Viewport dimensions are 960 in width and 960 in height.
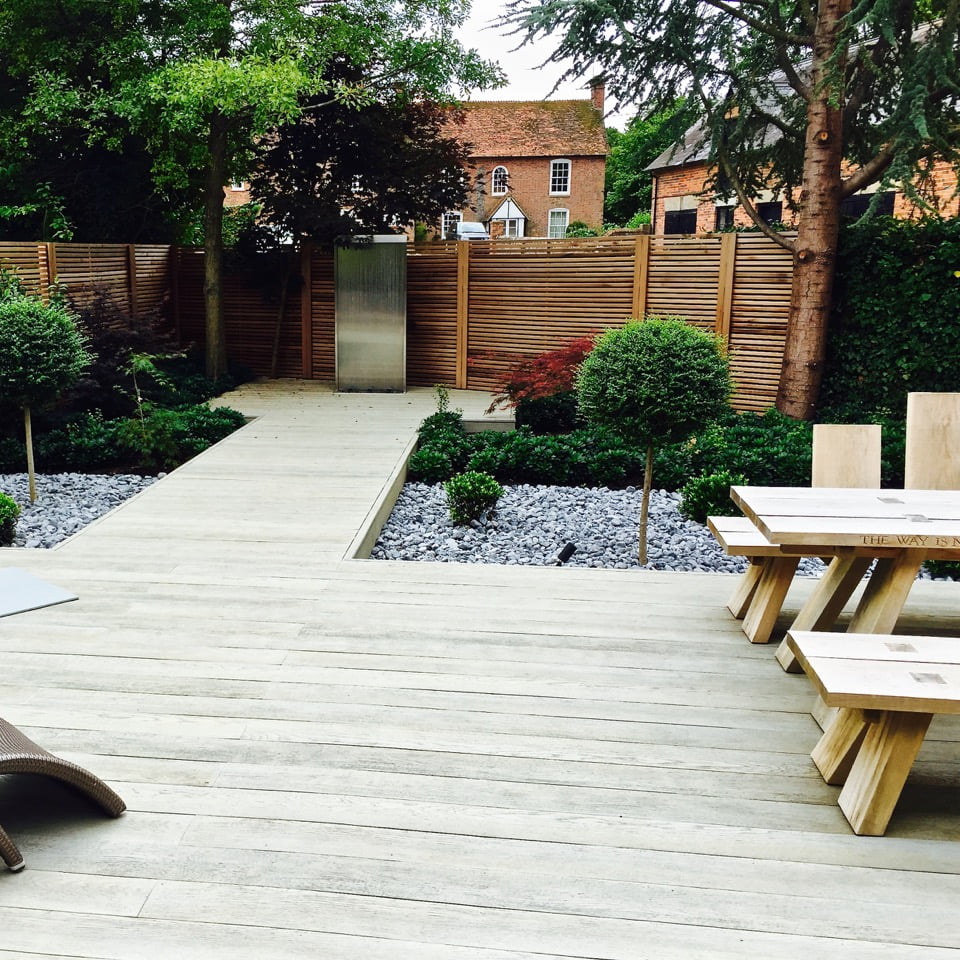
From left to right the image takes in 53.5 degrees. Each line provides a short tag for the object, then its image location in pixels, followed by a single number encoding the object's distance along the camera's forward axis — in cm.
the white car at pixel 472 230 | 3581
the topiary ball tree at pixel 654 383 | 584
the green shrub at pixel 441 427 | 882
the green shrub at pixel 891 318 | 878
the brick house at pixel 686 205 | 1916
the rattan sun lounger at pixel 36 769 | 235
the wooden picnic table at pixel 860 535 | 332
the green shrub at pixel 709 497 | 655
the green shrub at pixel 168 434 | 823
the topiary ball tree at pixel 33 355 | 664
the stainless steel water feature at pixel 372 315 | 1179
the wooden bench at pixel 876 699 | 246
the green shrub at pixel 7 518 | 581
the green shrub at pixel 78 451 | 837
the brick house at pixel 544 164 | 3725
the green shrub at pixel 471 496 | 674
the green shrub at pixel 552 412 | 935
